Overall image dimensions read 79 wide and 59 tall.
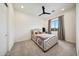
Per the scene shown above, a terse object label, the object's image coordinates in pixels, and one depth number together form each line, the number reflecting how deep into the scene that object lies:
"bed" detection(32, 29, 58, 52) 1.96
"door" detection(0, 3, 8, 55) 1.42
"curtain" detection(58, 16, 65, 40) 1.77
